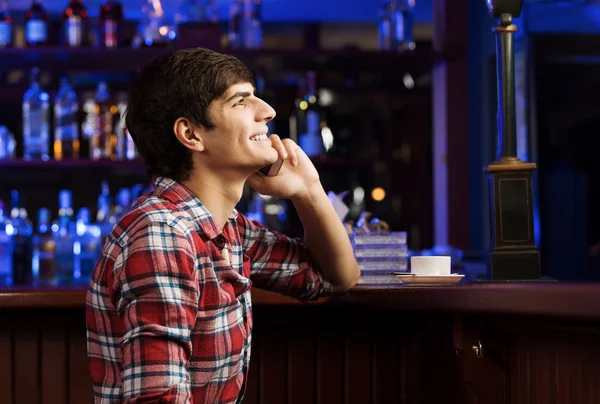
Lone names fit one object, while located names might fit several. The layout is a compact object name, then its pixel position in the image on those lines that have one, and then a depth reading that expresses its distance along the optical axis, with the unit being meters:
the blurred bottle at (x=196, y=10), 3.76
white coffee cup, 1.79
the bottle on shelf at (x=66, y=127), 3.68
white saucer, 1.75
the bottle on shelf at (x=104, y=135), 3.67
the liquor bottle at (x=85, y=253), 3.53
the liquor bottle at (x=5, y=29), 3.62
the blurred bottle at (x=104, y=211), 3.68
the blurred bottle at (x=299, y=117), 3.80
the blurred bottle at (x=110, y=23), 3.63
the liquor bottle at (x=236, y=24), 3.73
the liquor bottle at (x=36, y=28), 3.63
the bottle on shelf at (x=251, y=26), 3.71
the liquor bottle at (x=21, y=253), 3.56
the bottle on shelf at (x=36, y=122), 3.64
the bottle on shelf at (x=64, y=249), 3.53
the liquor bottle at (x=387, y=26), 3.82
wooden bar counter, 1.76
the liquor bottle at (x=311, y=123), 3.70
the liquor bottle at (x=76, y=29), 3.62
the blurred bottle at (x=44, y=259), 3.55
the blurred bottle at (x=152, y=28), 3.65
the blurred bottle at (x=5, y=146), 3.70
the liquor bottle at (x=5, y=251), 3.49
